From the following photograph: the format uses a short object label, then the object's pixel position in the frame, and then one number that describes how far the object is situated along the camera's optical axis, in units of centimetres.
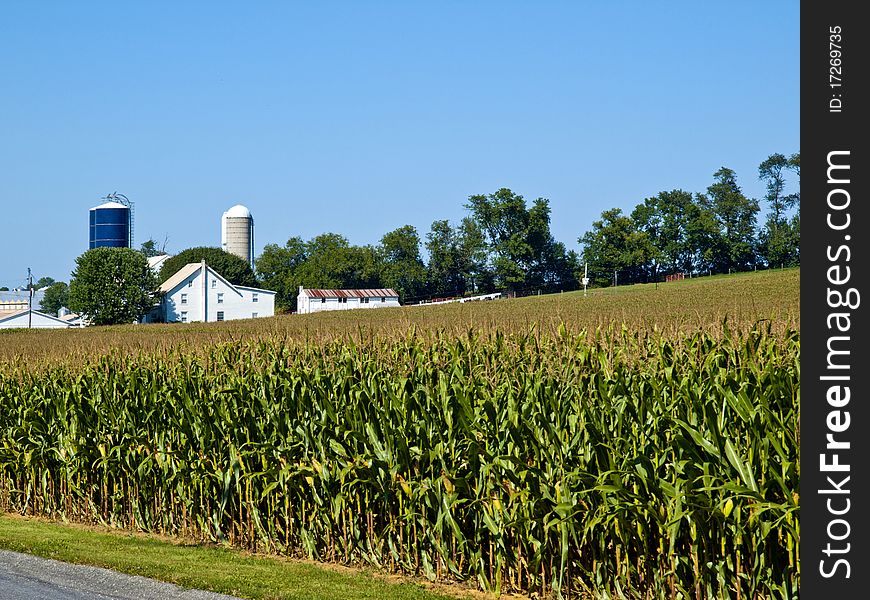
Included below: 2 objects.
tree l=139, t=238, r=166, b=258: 18702
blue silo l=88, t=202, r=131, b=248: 14262
